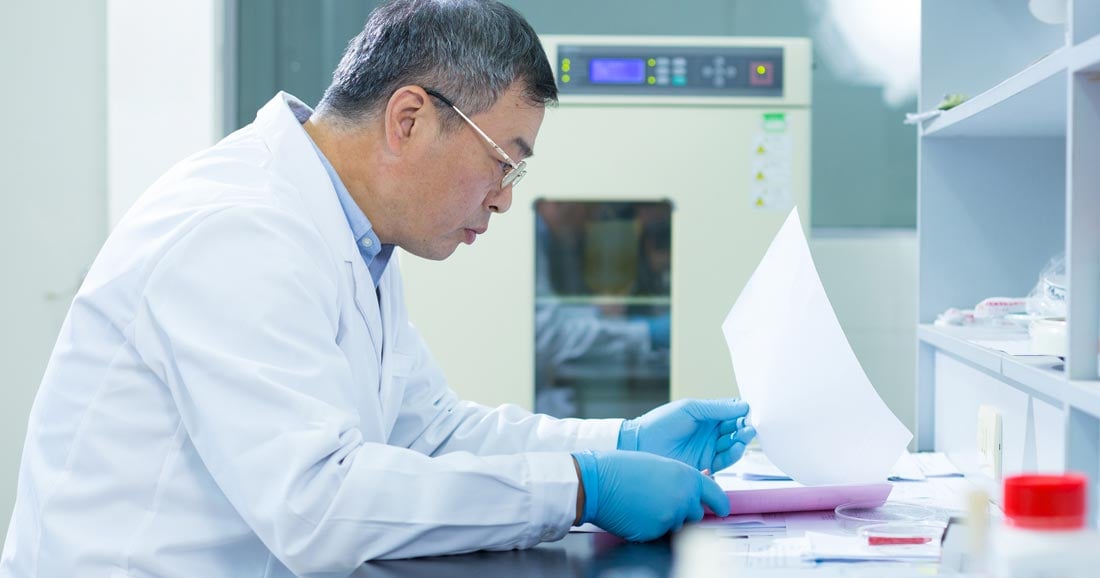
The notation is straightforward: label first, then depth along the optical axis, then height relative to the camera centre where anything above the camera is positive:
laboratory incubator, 2.22 +0.22
